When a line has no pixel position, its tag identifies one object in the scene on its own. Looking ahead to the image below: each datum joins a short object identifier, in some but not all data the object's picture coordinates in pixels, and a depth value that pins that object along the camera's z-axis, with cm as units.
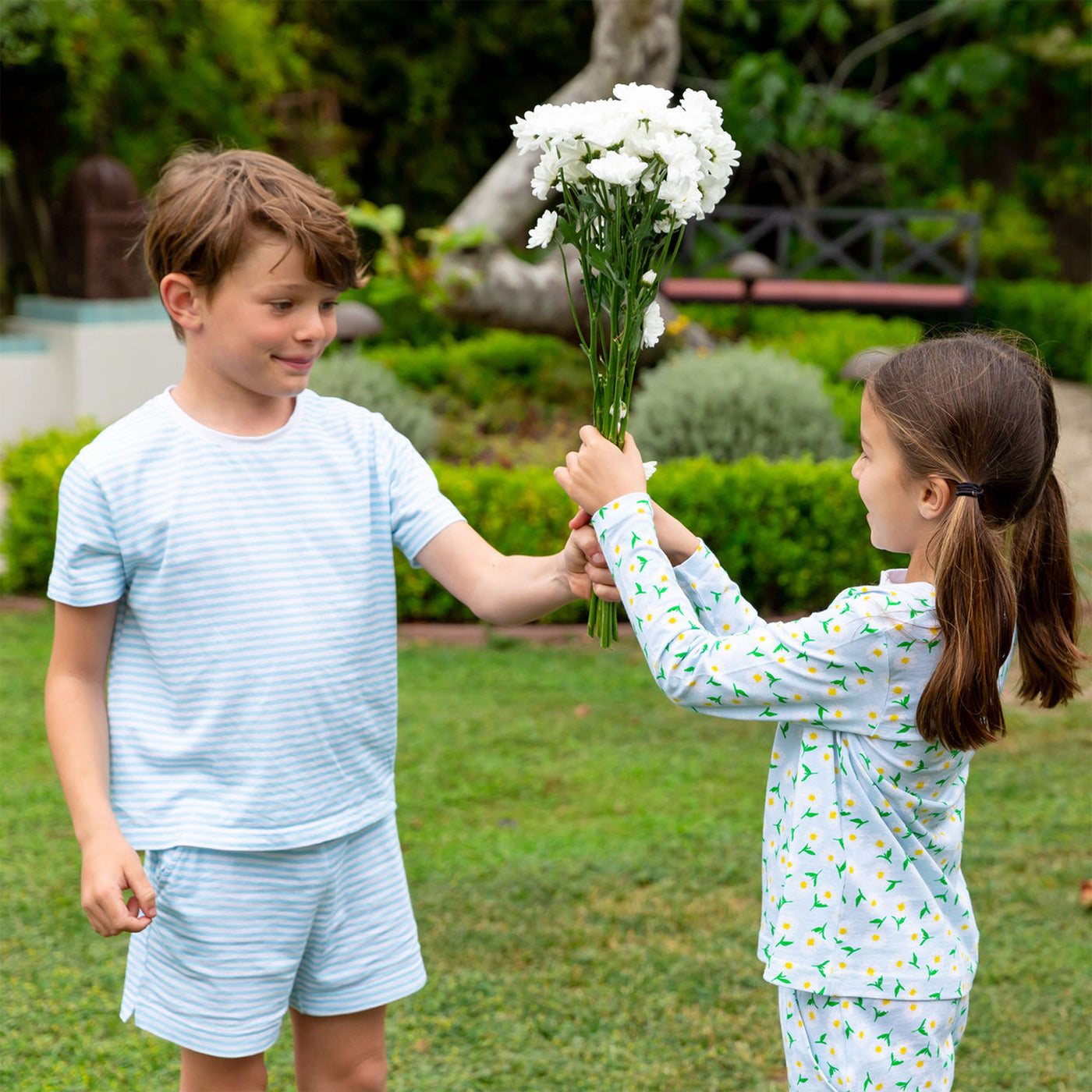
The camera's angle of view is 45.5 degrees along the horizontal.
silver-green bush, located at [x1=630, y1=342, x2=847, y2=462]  648
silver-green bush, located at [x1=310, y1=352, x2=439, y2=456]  693
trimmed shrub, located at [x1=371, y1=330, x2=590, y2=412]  858
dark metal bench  1354
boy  173
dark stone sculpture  934
